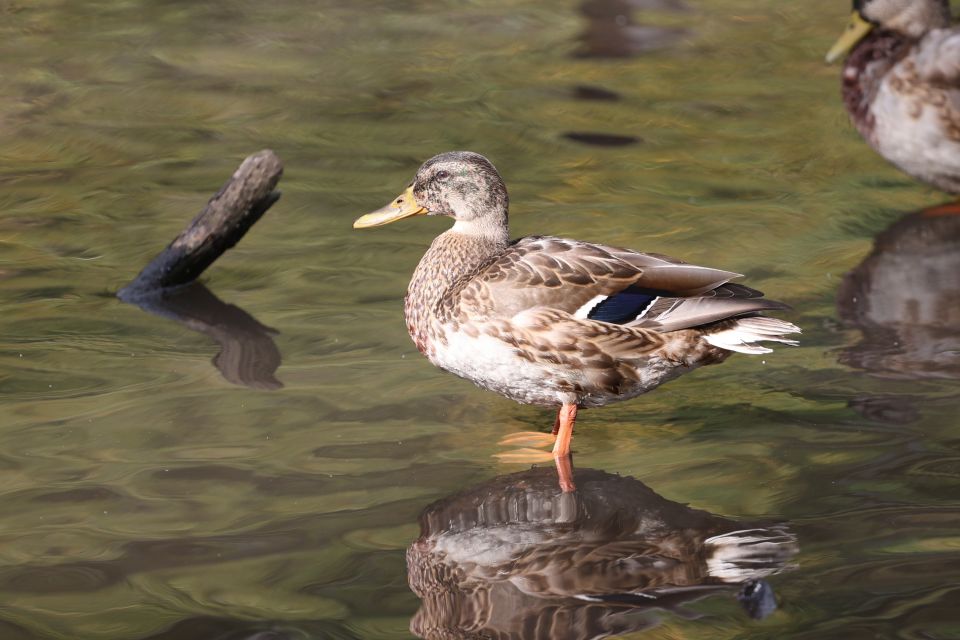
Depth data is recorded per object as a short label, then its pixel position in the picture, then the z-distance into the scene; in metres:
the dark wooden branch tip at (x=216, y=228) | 13.96
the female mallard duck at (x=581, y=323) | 10.10
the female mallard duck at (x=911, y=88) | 16.19
